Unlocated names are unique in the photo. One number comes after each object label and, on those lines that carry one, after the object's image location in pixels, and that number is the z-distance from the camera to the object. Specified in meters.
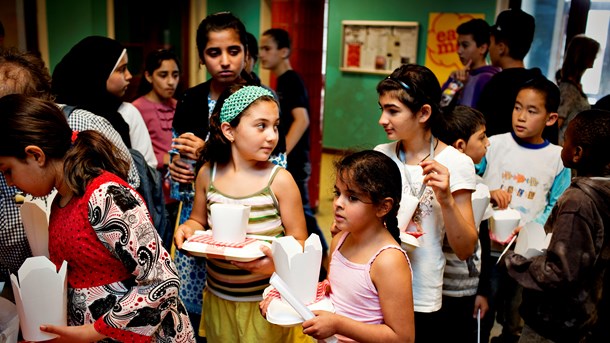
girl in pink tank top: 1.37
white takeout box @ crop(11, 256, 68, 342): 1.26
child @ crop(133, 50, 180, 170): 3.34
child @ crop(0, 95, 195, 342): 1.30
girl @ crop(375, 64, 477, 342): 1.72
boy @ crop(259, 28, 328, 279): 3.73
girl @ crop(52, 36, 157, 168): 2.21
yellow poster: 6.89
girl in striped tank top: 1.74
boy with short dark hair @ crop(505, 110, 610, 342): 1.66
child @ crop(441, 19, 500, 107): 3.47
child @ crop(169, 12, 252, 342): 1.99
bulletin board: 7.32
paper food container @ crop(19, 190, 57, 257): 1.44
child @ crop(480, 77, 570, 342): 2.28
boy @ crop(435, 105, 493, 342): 1.90
